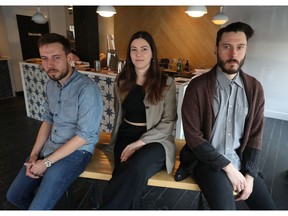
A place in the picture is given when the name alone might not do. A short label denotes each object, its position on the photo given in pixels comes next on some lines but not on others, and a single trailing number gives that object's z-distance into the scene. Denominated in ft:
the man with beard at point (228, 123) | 4.14
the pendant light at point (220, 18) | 11.94
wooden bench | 4.48
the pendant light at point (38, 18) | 12.33
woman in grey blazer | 4.31
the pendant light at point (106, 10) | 9.71
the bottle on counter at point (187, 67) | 17.07
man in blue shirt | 4.37
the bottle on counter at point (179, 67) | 16.47
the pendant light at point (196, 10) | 9.14
